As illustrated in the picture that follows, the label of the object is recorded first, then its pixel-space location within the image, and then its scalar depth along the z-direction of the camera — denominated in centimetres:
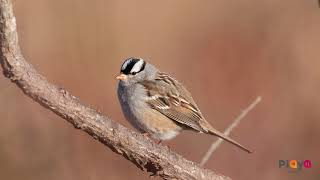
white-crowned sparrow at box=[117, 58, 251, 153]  1005
